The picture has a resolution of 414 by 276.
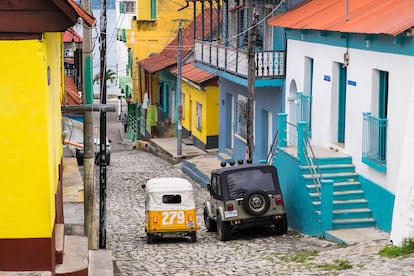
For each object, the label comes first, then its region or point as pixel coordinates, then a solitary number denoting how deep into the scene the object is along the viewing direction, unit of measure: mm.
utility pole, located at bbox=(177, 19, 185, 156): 39500
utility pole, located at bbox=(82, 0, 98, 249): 17609
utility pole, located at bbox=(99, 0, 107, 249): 18500
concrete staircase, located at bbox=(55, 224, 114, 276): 12500
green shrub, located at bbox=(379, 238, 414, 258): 14930
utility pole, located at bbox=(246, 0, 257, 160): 26156
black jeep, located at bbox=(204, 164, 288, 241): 20766
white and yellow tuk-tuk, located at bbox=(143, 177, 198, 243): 20828
